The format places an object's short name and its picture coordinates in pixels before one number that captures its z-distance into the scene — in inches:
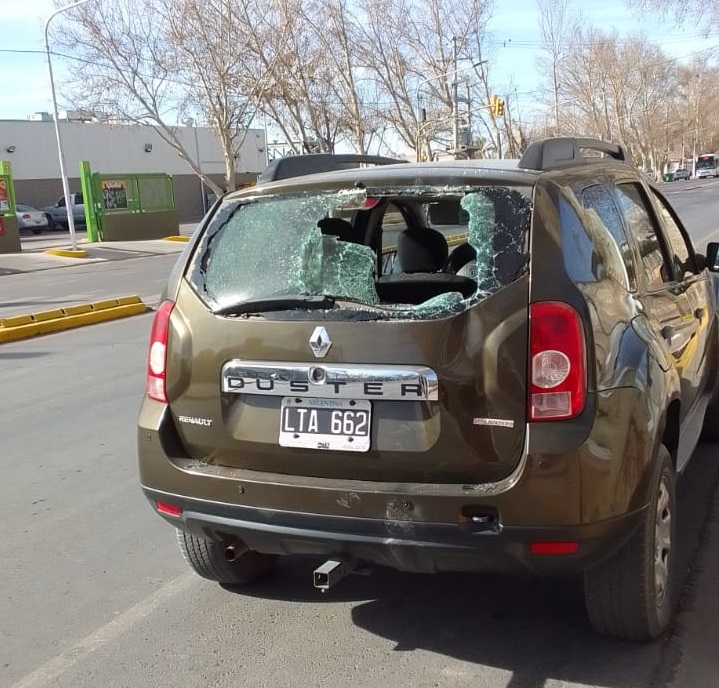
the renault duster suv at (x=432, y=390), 105.3
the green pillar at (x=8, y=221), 1089.4
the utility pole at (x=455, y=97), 1843.0
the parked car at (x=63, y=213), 1622.8
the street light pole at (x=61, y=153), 1074.7
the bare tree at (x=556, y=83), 2503.7
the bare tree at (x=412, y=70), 1930.4
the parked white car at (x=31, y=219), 1584.6
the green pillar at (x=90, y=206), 1220.5
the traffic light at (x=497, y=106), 1521.9
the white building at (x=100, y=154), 1835.6
